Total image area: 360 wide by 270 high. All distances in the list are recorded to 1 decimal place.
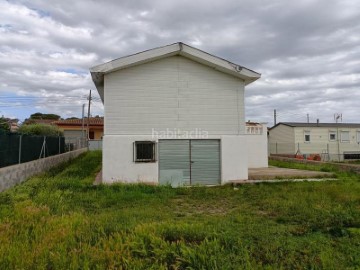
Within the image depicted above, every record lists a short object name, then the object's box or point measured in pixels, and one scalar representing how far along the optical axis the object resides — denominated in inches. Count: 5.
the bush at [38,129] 1093.9
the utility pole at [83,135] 1377.7
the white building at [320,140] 1222.9
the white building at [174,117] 485.7
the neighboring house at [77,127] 1825.8
